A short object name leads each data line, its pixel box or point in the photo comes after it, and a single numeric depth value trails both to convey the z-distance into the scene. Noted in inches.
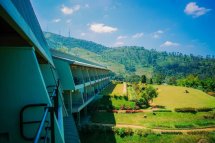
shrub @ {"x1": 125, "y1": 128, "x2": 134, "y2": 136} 905.5
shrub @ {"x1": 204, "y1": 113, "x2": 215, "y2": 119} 1289.0
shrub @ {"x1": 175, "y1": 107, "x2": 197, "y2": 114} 1405.0
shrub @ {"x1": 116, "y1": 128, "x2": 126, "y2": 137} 898.7
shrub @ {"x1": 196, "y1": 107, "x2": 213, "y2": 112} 1453.2
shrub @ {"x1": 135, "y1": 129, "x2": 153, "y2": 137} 910.4
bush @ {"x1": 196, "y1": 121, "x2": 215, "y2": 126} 1122.4
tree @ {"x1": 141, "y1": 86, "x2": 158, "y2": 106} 1576.9
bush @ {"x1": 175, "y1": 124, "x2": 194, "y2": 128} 1058.1
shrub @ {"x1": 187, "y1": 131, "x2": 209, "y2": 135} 973.8
